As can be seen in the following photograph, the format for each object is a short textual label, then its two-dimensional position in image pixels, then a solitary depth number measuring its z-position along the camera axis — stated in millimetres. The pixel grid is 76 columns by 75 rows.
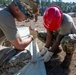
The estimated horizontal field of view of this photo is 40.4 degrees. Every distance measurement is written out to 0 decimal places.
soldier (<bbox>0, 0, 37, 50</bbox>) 1131
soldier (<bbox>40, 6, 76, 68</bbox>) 1492
